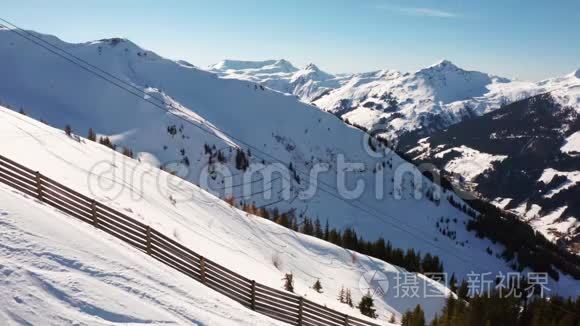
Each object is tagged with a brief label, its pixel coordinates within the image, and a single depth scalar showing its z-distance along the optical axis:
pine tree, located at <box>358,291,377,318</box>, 35.03
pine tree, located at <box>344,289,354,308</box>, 35.89
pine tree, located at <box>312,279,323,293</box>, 35.31
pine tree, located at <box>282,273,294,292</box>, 27.69
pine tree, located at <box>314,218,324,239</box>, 84.56
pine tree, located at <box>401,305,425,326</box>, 37.25
